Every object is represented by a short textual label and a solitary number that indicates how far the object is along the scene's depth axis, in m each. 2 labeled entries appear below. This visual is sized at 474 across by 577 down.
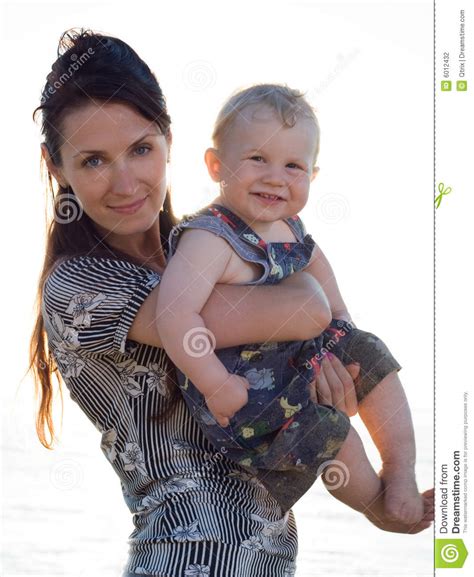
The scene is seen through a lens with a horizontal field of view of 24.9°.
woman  2.13
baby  2.15
